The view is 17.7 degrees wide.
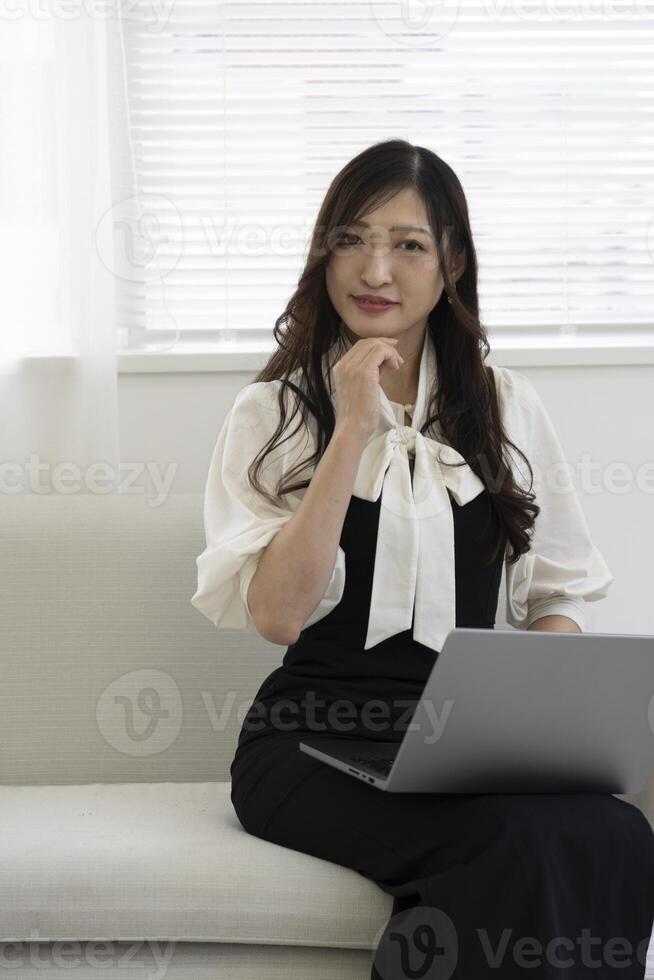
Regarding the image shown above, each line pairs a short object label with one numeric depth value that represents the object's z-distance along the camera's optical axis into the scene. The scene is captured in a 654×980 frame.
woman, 1.81
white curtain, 2.42
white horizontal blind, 2.51
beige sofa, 2.11
